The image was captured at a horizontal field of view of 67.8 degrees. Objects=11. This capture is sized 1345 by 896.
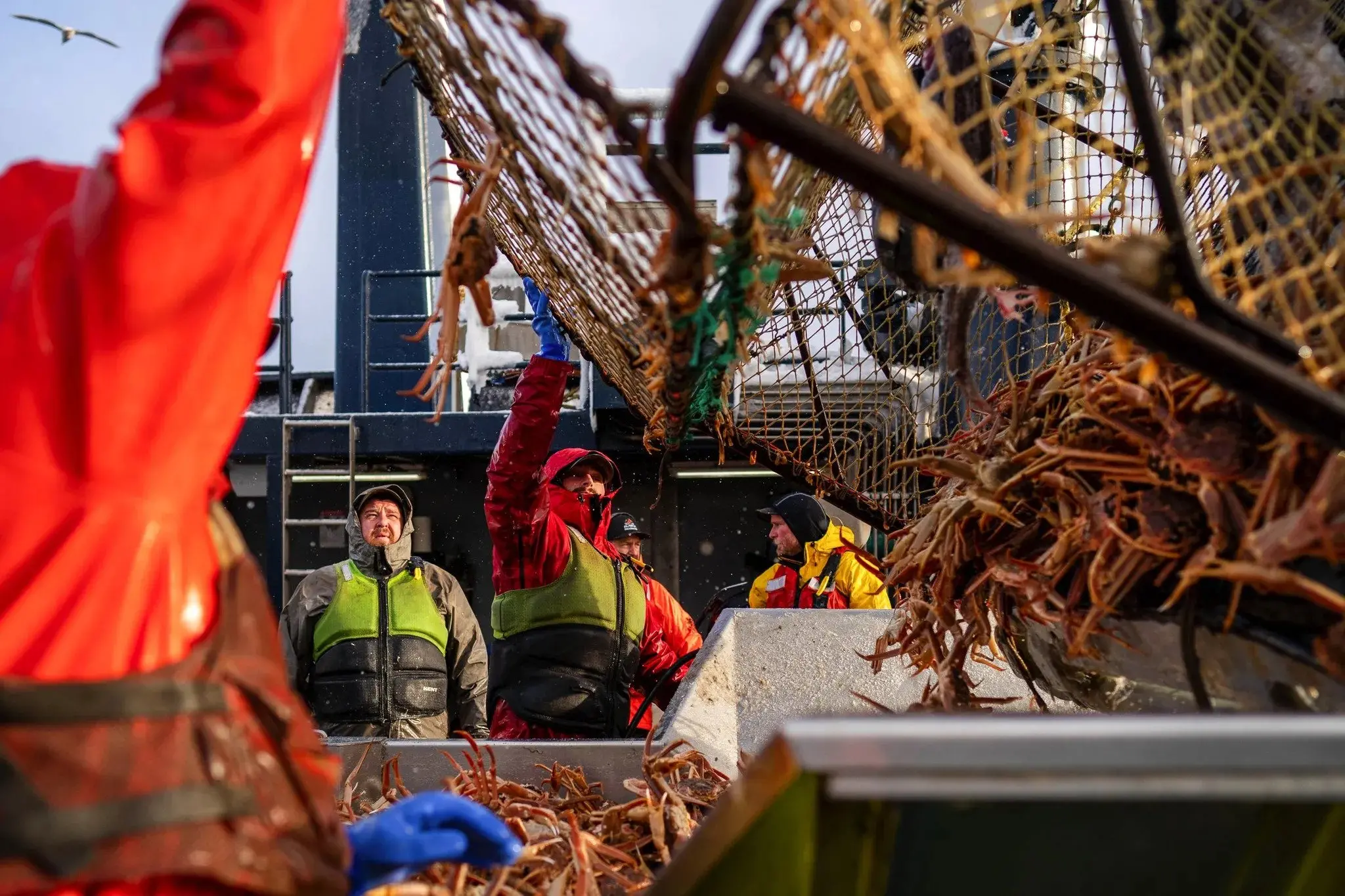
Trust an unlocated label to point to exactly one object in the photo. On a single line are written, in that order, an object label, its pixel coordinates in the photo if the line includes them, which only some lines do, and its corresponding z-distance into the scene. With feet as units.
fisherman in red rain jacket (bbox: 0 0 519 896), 3.14
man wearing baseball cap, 16.58
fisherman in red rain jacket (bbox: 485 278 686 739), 14.11
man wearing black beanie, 19.48
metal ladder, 26.66
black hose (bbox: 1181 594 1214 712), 4.21
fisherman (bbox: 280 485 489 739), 16.19
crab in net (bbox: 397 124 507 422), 4.81
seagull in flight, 14.76
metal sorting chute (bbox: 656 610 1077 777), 9.86
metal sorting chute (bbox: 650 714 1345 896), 2.58
